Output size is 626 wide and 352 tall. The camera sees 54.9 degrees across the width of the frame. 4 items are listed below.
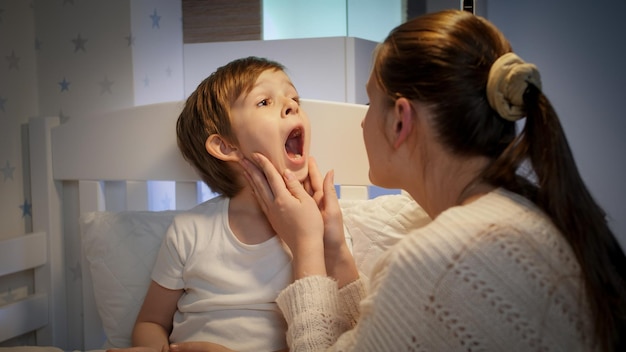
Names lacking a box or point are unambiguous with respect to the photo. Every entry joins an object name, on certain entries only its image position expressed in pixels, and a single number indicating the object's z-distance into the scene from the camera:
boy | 1.20
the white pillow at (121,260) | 1.35
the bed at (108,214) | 1.36
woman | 0.74
